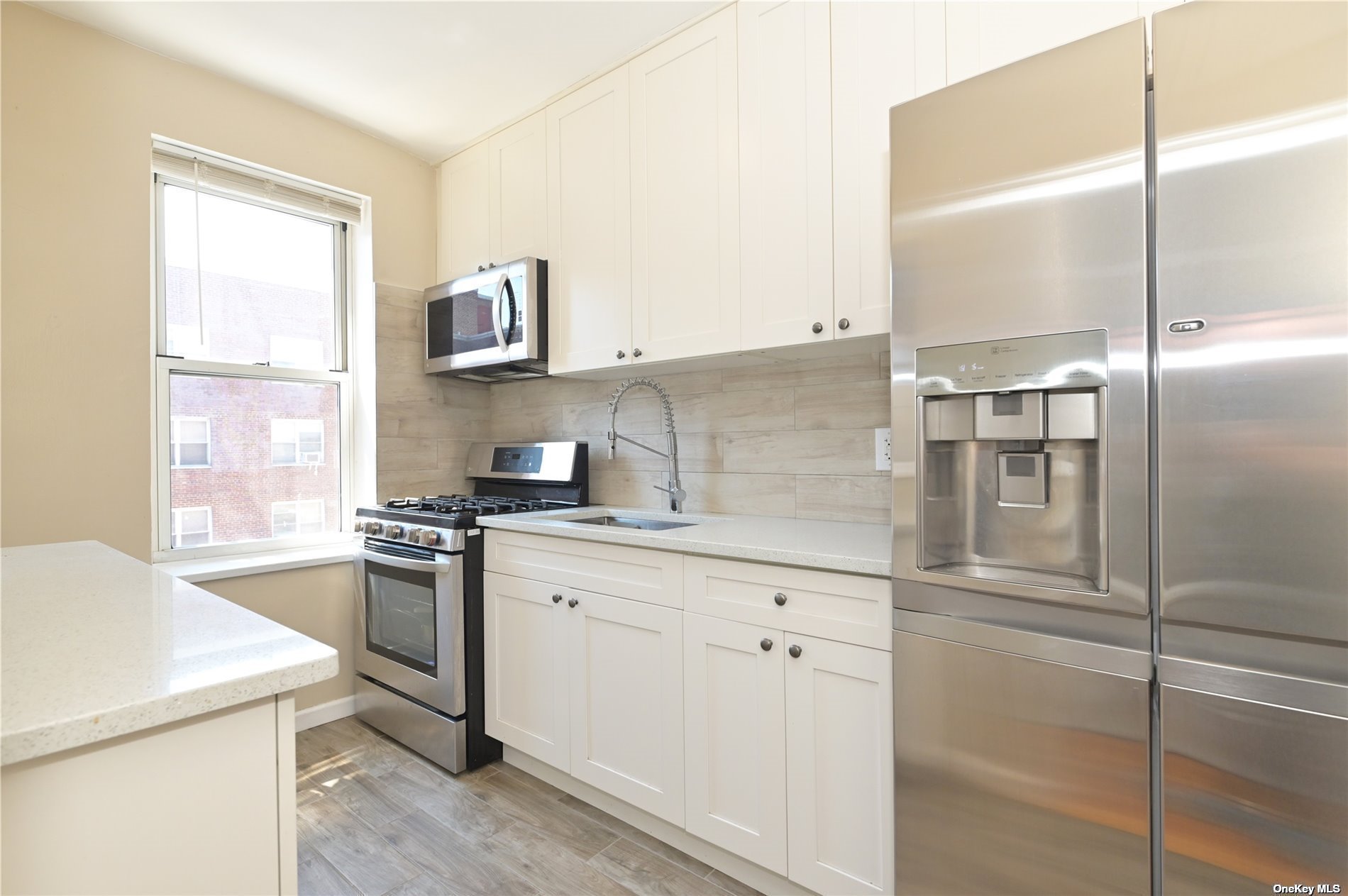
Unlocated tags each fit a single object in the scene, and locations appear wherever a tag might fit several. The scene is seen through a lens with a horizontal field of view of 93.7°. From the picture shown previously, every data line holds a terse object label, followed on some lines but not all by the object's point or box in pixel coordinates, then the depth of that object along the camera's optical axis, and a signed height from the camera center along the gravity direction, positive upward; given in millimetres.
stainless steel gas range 2354 -636
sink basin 2503 -310
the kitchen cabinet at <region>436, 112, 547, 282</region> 2697 +1136
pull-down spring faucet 2480 +9
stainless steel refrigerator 955 -37
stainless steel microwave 2598 +547
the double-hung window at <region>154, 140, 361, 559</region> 2523 +411
